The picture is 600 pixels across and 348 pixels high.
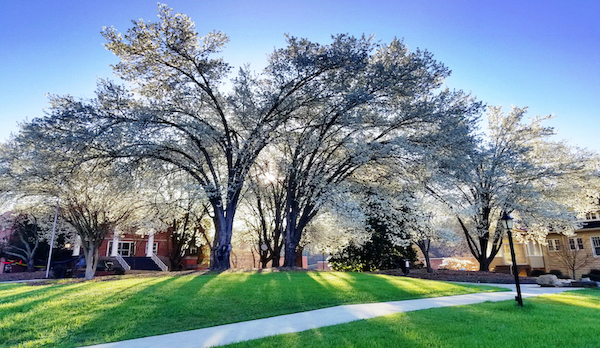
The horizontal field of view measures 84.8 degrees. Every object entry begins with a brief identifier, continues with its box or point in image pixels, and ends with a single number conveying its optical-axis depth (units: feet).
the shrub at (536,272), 86.62
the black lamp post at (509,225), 29.12
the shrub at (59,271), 66.13
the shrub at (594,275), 78.55
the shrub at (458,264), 109.29
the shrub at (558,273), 81.76
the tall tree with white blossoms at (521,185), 60.50
